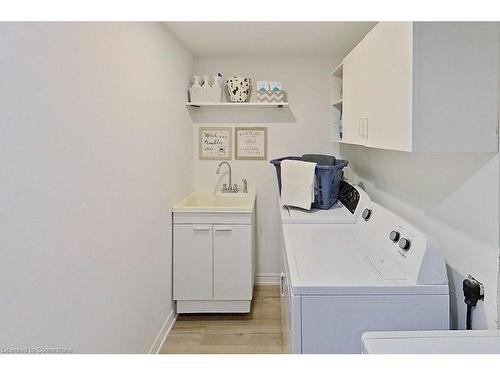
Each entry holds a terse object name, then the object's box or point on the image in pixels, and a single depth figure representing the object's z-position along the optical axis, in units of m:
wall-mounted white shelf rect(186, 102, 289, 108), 3.42
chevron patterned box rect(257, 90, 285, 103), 3.49
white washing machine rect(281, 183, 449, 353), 1.51
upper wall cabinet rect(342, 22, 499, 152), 1.37
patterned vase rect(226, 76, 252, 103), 3.50
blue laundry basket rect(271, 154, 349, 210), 2.82
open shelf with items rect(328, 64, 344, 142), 3.24
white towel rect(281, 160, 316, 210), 2.75
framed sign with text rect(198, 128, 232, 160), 3.75
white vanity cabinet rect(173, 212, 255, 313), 3.03
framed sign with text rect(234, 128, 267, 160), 3.75
